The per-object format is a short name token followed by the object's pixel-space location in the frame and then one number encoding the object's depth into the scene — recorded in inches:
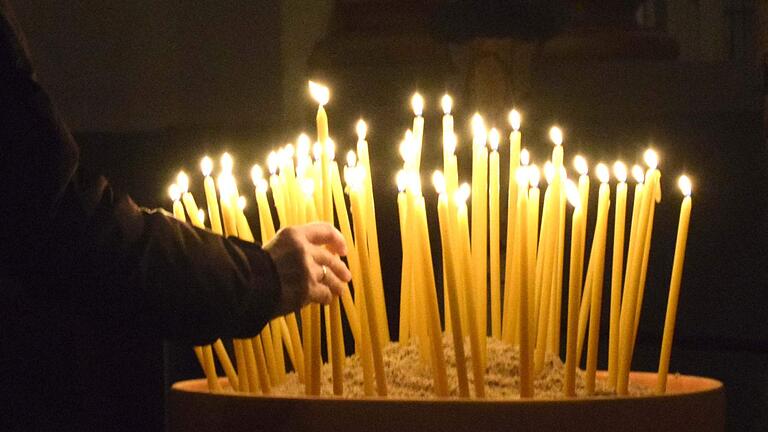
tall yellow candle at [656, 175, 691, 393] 88.2
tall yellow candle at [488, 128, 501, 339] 91.3
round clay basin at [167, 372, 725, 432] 81.1
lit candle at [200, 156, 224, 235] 91.8
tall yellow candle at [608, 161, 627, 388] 89.4
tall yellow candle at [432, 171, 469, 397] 84.8
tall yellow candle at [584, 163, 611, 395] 87.3
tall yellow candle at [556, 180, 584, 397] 86.1
